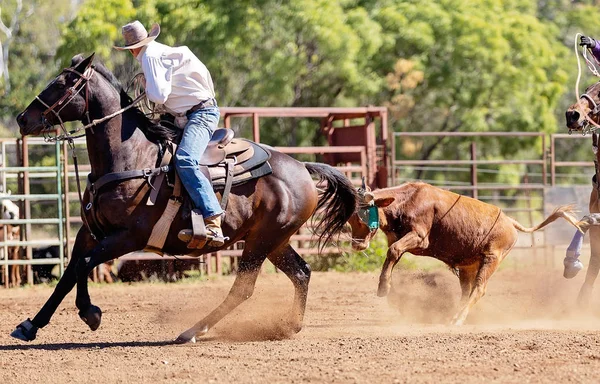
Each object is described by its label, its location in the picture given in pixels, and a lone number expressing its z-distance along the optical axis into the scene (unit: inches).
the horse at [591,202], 652.1
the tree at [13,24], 2690.2
